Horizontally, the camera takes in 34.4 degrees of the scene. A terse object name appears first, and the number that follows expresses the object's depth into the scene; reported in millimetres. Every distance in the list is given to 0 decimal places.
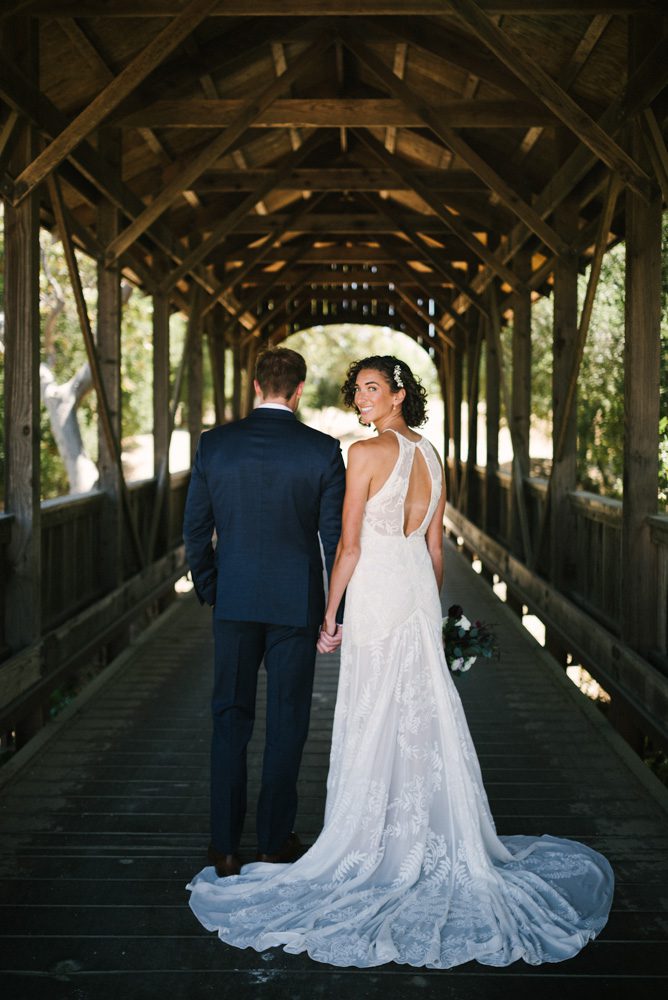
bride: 2988
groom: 3285
